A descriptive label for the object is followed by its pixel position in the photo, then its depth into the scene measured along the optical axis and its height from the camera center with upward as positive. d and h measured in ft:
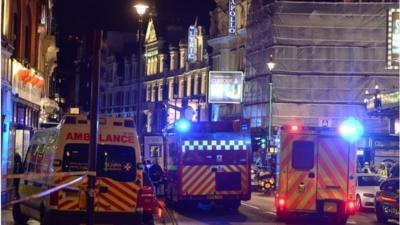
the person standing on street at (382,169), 125.79 -7.01
